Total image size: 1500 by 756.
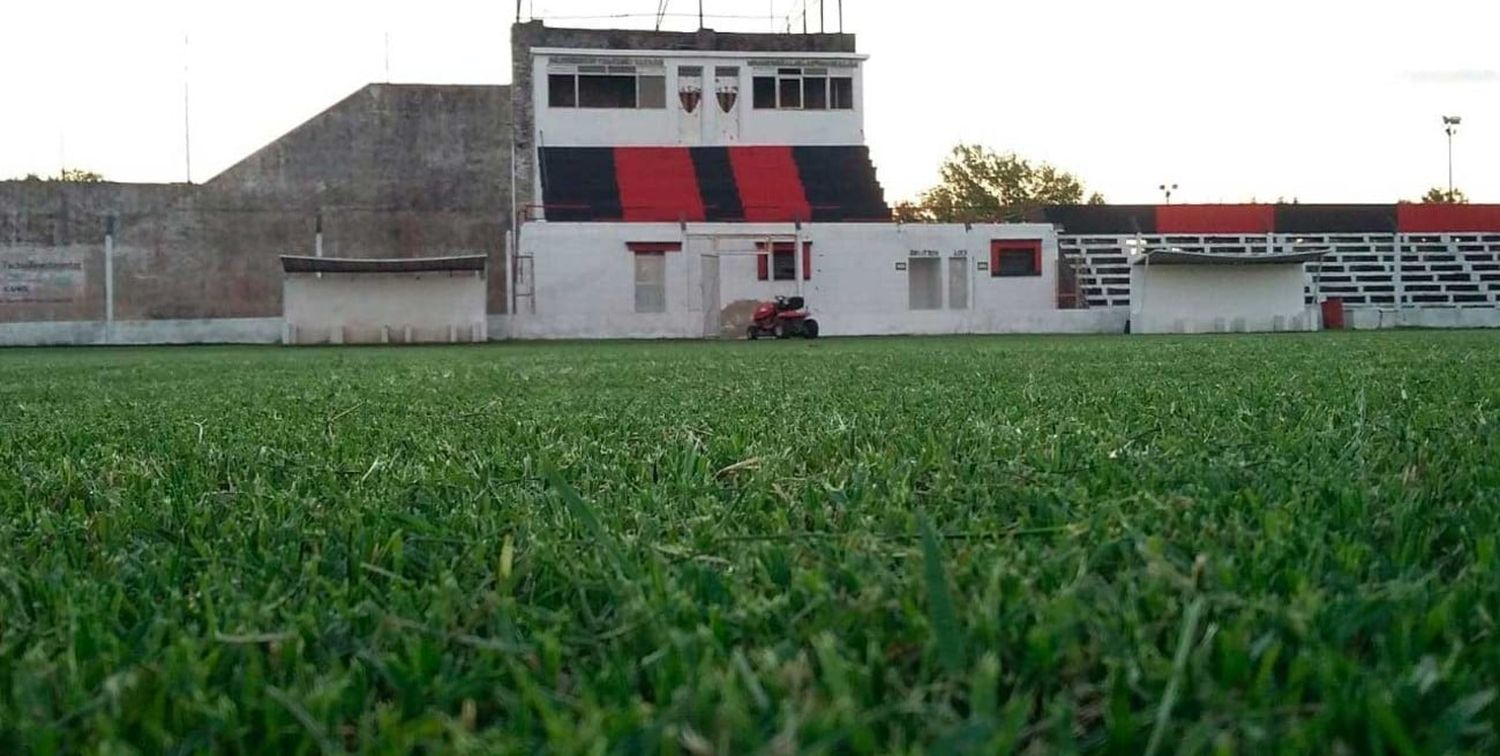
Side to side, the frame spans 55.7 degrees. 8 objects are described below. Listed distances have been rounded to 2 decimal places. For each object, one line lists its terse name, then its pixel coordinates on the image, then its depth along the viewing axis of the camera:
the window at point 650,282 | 28.00
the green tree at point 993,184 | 63.09
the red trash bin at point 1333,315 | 27.59
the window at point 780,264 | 28.33
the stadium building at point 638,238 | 26.92
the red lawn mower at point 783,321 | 26.08
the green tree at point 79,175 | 62.88
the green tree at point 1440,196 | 70.75
